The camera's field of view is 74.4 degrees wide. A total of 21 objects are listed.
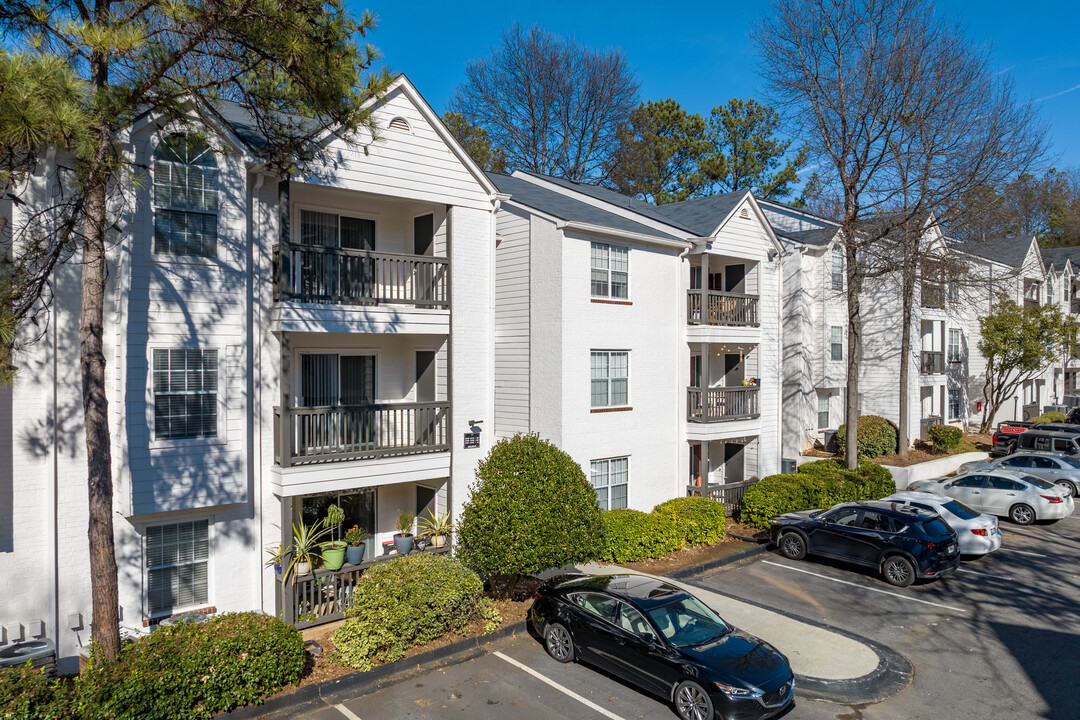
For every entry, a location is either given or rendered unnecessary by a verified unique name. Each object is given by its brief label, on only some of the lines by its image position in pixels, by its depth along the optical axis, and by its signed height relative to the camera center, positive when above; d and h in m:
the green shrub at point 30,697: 8.37 -4.08
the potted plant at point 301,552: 13.35 -3.70
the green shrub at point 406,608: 11.38 -4.17
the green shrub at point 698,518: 18.67 -4.24
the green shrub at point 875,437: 29.17 -3.24
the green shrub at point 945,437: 31.95 -3.55
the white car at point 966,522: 17.80 -4.15
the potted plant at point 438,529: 15.61 -3.75
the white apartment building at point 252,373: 11.62 -0.27
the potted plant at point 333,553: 13.97 -3.81
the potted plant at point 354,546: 14.23 -3.78
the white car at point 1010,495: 21.59 -4.24
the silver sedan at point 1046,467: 25.27 -3.89
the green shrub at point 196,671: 8.94 -4.18
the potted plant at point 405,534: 15.27 -3.83
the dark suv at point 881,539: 15.80 -4.25
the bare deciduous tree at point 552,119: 43.78 +15.27
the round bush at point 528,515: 13.30 -2.98
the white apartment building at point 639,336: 18.11 +0.65
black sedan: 9.46 -4.21
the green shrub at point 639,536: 17.23 -4.37
